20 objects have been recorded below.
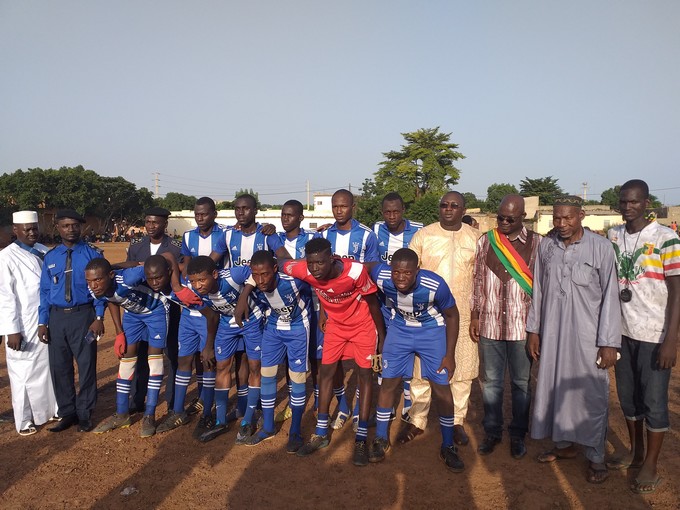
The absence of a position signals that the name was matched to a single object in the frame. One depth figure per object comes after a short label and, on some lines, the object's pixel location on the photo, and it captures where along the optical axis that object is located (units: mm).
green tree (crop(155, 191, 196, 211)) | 67875
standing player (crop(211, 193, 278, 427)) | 5887
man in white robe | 5086
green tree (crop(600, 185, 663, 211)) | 75000
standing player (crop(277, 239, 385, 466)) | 4289
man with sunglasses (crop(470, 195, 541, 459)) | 4281
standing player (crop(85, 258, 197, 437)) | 4906
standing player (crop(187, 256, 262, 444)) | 4734
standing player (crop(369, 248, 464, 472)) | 4102
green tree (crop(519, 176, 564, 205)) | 50512
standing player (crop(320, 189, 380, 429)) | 5242
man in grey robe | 3828
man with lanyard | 3627
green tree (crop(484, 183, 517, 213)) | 50647
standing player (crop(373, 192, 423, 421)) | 5500
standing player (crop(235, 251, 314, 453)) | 4574
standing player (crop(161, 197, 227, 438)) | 4980
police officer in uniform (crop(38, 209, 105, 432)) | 5020
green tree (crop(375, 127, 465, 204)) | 43688
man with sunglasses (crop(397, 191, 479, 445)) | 4652
